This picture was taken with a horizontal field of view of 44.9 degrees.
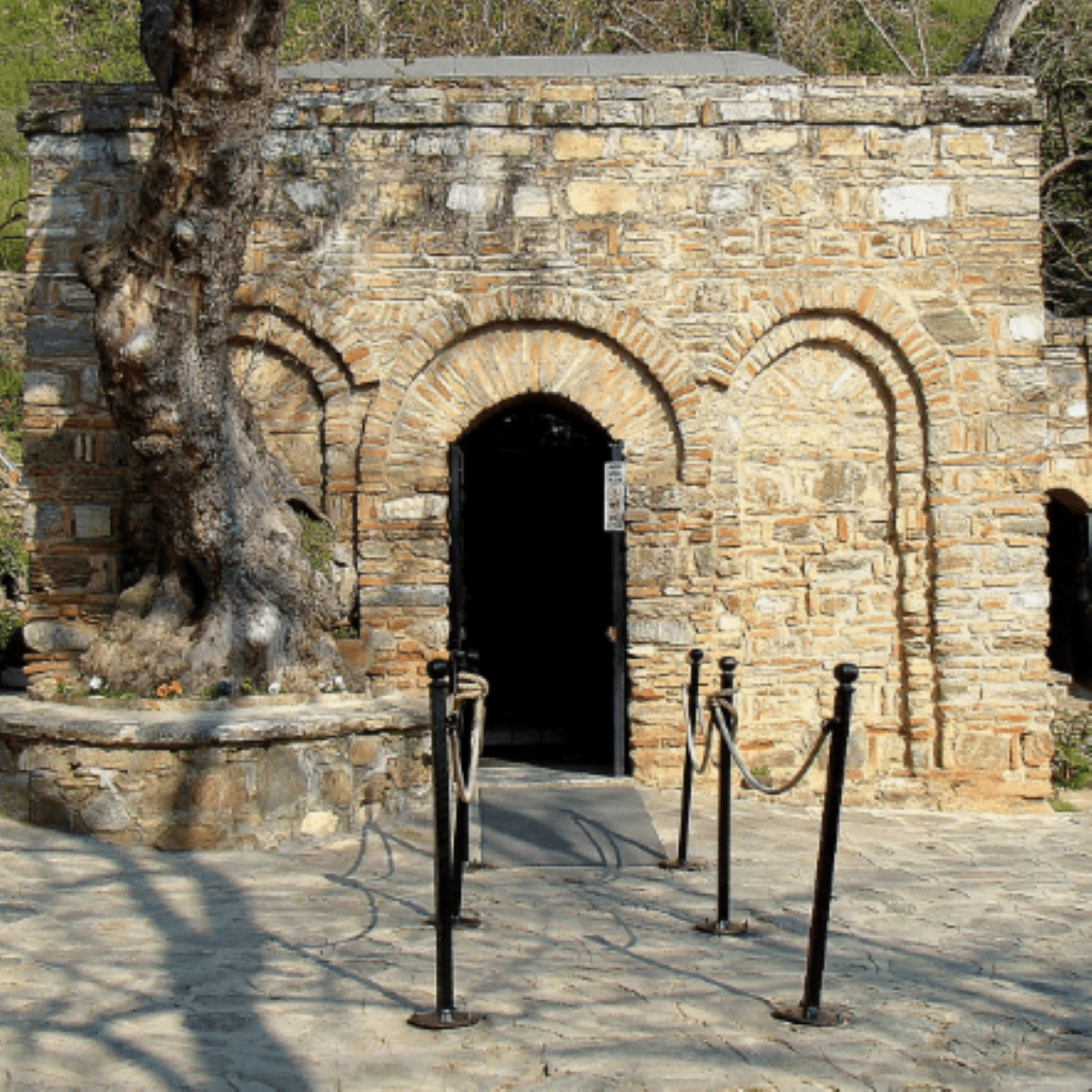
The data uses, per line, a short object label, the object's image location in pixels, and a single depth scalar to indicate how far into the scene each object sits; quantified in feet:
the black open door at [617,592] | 25.86
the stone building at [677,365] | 26.03
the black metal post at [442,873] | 12.53
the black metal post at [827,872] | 12.82
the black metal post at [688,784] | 19.26
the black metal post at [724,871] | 16.20
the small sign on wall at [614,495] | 25.94
